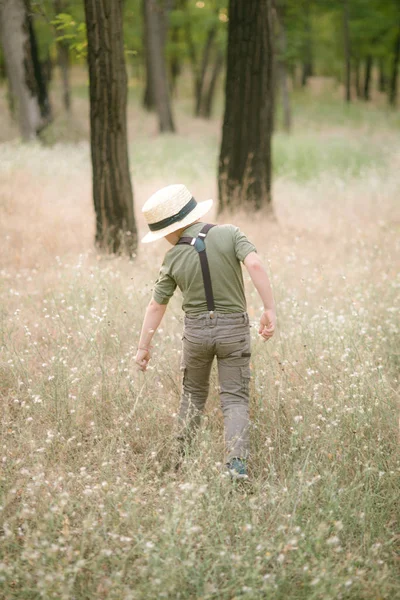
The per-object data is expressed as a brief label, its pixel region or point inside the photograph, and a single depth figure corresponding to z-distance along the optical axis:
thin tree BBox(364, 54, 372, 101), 37.66
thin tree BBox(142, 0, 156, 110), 27.85
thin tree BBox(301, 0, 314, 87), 32.50
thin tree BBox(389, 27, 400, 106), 33.38
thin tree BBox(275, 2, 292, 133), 23.59
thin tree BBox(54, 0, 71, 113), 21.20
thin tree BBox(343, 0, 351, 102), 29.39
